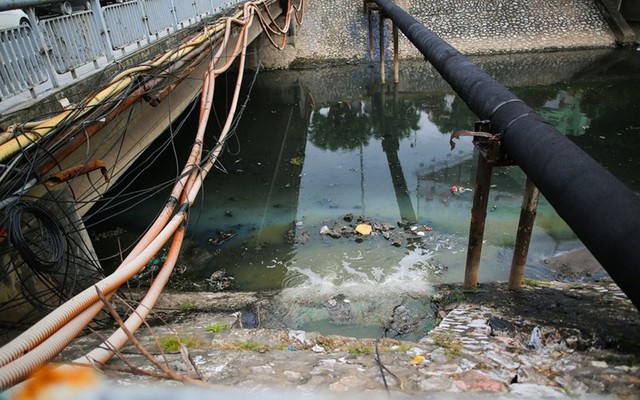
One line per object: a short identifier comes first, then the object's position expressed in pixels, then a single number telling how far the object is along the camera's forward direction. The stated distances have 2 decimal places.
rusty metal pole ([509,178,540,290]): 4.18
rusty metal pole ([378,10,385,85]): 14.02
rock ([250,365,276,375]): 2.93
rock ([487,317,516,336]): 3.63
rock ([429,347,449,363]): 3.09
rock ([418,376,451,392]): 2.56
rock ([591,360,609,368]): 2.74
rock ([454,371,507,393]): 2.53
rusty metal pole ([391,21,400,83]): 13.40
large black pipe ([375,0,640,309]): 1.99
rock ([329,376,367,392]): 2.63
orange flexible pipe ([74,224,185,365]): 2.57
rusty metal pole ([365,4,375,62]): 15.78
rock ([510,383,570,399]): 2.42
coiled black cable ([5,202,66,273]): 2.88
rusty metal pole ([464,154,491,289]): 4.38
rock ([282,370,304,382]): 2.81
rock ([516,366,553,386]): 2.63
